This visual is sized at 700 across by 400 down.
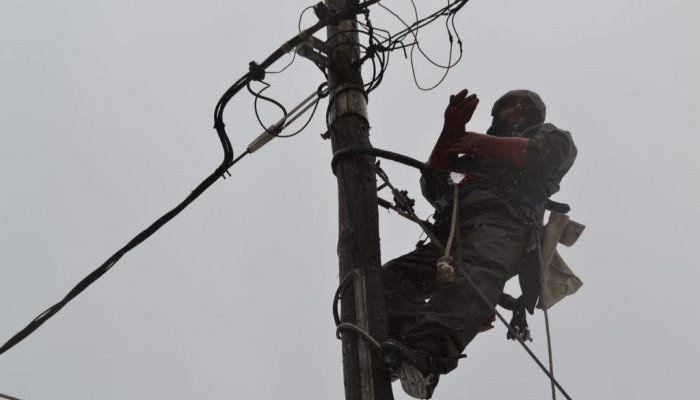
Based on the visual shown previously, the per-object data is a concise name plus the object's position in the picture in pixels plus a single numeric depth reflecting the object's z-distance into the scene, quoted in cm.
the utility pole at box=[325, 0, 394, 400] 674
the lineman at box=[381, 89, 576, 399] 735
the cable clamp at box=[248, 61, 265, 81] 1011
